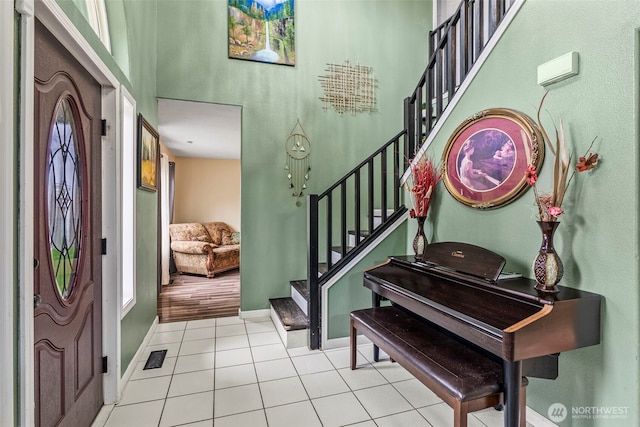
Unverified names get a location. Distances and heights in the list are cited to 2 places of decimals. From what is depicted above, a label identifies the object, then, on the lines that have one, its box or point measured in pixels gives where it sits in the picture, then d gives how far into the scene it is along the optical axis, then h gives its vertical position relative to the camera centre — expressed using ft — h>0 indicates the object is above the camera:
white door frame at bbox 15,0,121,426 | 3.66 +0.23
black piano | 4.53 -1.66
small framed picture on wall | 8.81 +1.71
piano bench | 4.80 -2.69
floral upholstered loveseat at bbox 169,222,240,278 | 18.21 -2.46
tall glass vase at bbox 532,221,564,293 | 5.07 -0.88
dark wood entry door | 4.42 -0.52
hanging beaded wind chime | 12.11 +1.96
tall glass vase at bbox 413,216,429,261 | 8.30 -0.83
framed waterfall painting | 11.49 +6.80
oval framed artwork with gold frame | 6.05 +1.17
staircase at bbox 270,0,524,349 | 7.96 +0.70
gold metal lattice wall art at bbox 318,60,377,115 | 12.47 +5.01
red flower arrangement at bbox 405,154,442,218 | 8.35 +0.72
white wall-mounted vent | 5.27 +2.52
